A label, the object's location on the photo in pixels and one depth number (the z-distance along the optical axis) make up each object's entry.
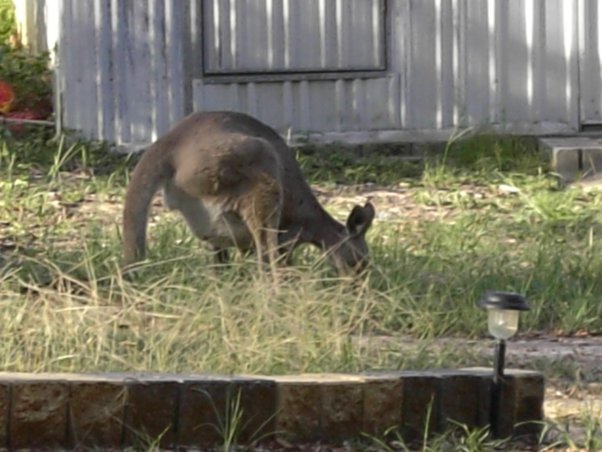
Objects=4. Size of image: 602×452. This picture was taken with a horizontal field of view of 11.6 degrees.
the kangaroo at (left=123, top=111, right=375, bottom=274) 15.09
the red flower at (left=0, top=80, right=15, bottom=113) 22.55
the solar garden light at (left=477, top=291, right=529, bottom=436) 10.42
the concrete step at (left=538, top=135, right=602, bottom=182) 21.56
